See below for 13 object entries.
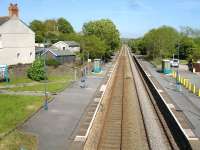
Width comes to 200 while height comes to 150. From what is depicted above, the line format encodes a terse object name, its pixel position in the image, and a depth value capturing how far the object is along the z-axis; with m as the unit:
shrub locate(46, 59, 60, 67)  33.94
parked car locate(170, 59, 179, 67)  41.72
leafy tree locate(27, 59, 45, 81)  27.98
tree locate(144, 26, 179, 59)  55.44
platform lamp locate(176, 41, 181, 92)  24.96
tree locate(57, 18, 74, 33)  85.79
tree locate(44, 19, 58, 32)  78.51
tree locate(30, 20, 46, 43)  69.06
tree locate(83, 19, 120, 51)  55.63
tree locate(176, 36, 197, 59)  53.42
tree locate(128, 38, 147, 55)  74.93
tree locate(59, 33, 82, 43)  59.52
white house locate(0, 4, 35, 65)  30.57
